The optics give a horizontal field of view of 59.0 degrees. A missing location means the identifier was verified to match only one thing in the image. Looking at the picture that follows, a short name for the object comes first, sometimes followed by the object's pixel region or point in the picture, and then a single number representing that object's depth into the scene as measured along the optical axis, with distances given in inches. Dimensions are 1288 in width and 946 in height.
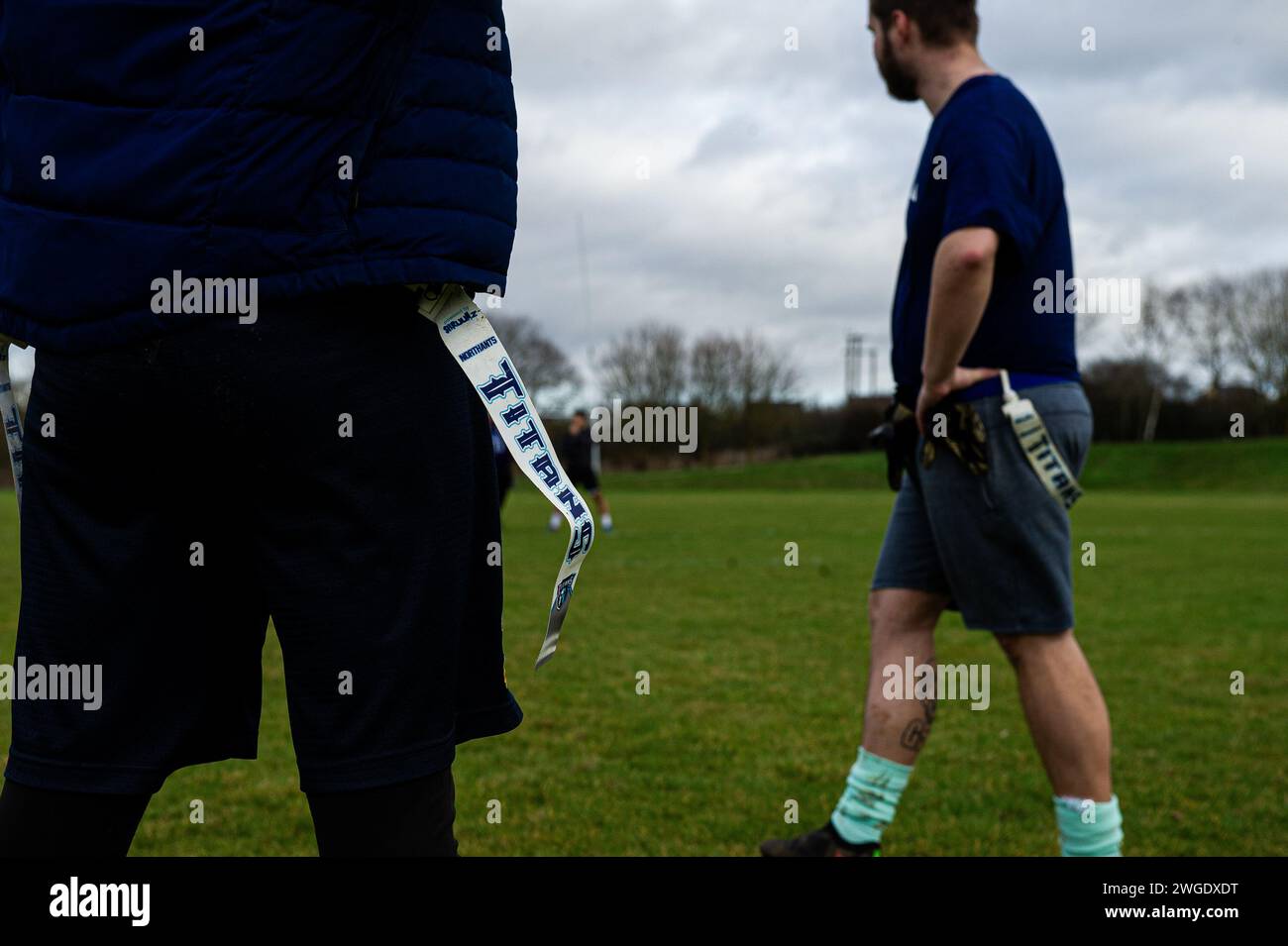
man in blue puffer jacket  54.1
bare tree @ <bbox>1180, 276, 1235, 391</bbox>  2549.2
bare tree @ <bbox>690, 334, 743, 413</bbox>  2415.1
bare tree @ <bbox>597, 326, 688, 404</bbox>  2349.9
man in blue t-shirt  102.4
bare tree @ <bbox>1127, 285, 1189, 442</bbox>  2578.7
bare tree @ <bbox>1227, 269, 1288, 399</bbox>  2452.0
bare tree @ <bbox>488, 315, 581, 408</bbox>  2423.7
